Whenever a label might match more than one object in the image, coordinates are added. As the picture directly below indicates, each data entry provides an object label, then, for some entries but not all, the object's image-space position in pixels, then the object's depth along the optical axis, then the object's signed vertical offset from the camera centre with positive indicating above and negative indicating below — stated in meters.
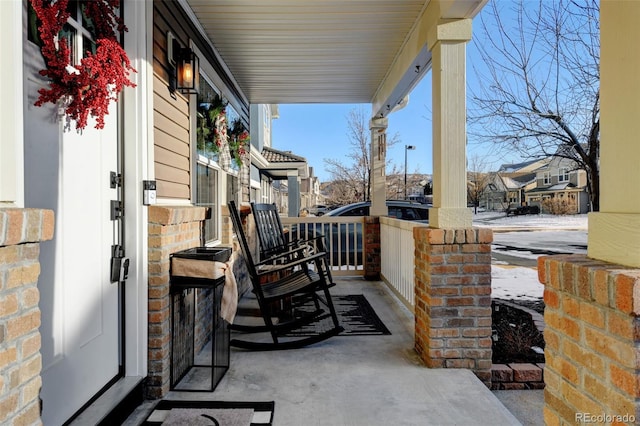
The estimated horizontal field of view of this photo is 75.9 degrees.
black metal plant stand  2.29 -0.70
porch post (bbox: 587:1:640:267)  1.04 +0.19
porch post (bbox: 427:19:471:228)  2.64 +0.58
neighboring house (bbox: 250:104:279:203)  7.65 +0.95
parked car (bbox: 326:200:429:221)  6.95 +0.03
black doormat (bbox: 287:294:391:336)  3.30 -0.96
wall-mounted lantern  2.64 +0.92
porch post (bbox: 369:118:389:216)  5.64 +0.58
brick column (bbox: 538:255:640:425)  0.93 -0.33
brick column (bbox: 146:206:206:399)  2.15 -0.46
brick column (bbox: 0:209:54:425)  0.98 -0.26
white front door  1.50 -0.18
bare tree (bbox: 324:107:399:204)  12.85 +1.85
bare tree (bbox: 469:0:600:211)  4.40 +1.56
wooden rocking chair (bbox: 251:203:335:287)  3.84 -0.21
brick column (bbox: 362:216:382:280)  5.54 -0.48
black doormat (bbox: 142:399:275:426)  1.92 -0.98
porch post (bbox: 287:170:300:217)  9.96 +0.46
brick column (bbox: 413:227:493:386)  2.54 -0.56
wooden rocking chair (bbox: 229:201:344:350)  2.85 -0.61
